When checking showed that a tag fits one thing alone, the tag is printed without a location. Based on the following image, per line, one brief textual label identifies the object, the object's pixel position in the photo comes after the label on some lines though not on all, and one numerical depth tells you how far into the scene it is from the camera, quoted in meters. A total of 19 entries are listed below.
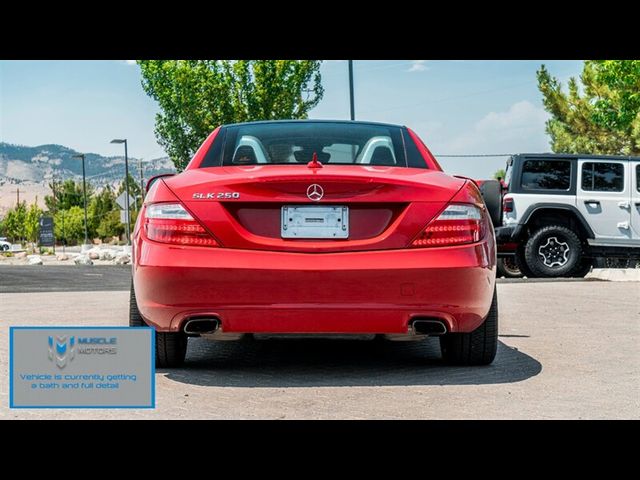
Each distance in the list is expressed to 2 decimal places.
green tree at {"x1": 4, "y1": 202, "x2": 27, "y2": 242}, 110.50
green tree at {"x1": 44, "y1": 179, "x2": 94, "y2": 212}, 106.75
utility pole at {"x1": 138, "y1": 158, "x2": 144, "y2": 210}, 101.19
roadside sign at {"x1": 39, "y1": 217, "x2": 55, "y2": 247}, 61.47
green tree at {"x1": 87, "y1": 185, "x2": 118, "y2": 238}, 96.43
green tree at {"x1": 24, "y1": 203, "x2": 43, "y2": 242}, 92.34
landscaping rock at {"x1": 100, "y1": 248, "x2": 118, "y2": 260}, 34.19
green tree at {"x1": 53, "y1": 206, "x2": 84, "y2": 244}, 100.24
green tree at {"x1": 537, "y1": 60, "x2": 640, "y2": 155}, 35.75
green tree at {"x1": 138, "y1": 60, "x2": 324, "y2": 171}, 48.75
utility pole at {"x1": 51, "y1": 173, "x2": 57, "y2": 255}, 108.88
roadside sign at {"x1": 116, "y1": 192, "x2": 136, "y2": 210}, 42.34
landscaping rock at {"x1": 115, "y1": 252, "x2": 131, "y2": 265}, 31.66
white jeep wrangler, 14.48
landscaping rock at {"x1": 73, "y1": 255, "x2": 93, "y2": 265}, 34.16
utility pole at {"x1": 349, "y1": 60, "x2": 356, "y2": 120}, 27.35
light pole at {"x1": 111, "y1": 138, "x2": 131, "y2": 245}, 42.27
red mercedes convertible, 4.53
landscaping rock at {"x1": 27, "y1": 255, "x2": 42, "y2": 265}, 36.46
